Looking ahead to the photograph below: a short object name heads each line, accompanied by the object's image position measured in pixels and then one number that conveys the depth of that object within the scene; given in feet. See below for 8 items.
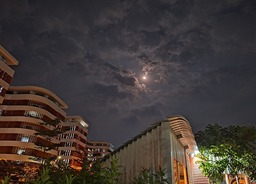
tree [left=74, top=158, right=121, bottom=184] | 16.53
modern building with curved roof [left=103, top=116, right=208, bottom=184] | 26.88
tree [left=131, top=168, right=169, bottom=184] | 19.34
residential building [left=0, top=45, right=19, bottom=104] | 97.81
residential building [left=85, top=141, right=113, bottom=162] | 282.83
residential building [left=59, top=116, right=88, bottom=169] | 173.88
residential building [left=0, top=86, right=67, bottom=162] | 110.32
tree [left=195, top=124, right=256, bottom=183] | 39.50
